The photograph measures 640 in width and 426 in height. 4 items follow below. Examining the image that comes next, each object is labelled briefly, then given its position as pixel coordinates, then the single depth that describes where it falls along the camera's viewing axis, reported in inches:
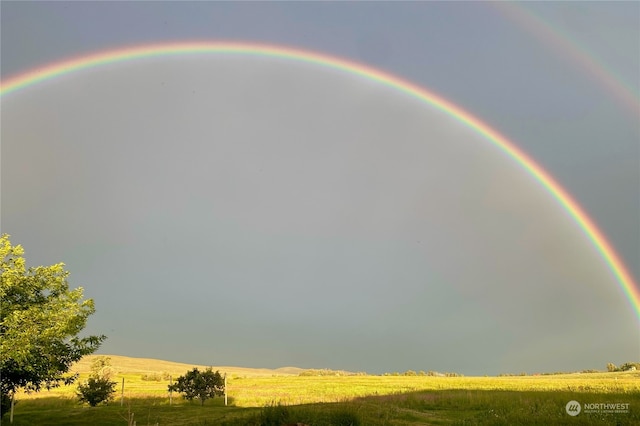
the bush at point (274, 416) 716.0
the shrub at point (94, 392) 1457.9
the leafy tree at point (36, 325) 820.0
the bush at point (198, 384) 1470.2
